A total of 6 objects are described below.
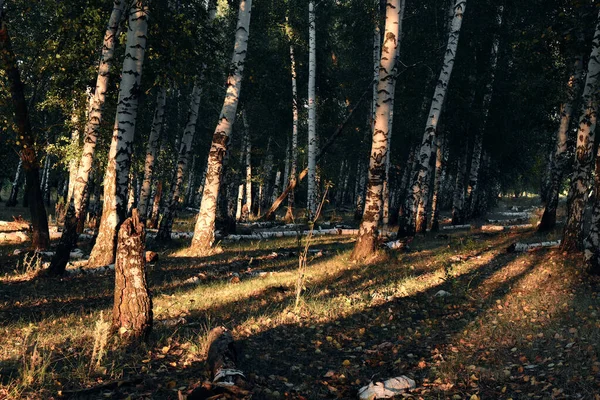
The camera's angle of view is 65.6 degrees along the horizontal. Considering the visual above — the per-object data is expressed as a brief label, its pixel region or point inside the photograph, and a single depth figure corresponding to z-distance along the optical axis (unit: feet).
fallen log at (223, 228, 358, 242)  59.06
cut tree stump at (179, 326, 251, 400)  13.23
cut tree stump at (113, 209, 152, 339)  18.17
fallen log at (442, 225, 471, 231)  73.74
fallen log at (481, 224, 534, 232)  66.49
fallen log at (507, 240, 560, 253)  41.92
